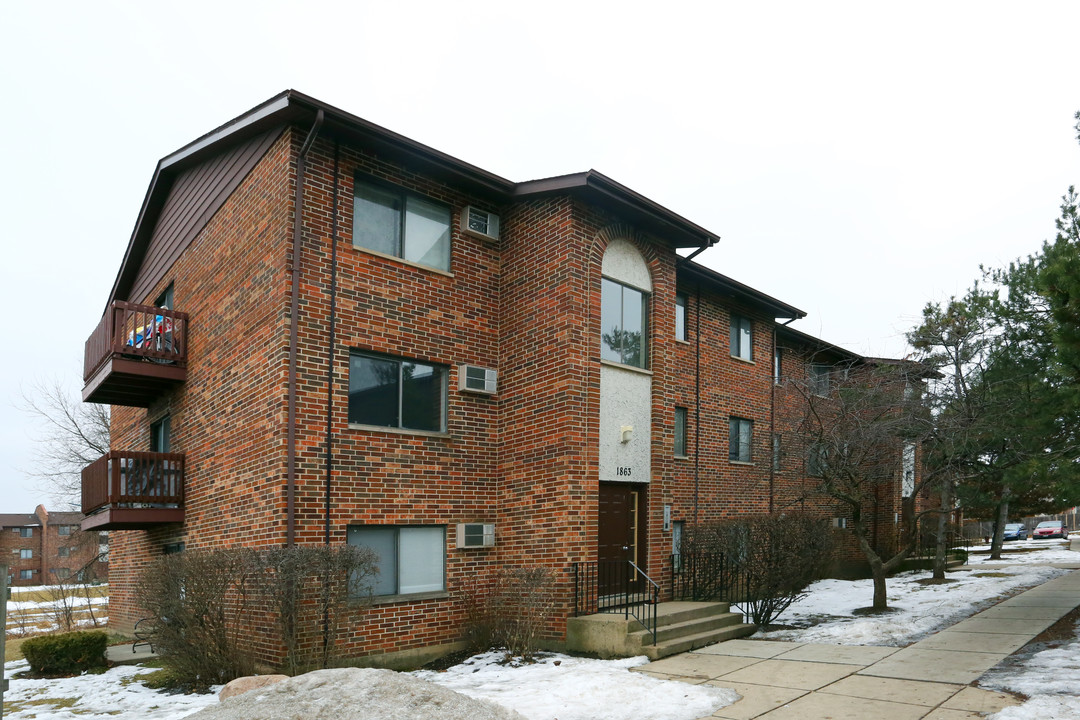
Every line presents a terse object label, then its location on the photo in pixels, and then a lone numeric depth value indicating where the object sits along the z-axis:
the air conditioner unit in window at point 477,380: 12.60
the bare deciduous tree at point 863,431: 14.48
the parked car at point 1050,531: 47.62
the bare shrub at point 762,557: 13.17
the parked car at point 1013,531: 45.41
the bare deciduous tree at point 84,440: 37.00
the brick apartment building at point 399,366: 10.92
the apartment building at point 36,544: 61.72
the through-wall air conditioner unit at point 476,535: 12.23
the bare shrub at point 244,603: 9.48
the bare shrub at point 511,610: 11.39
